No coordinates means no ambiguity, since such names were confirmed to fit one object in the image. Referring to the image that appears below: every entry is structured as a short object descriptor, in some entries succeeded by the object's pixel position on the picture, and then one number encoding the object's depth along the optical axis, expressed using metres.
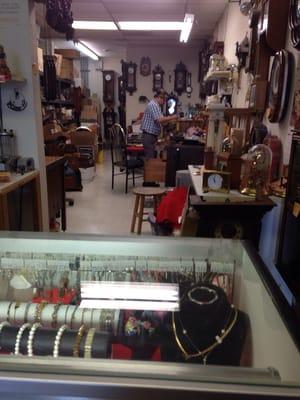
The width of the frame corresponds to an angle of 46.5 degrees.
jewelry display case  0.71
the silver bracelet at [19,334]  0.99
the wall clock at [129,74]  8.85
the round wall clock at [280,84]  2.25
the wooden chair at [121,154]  5.86
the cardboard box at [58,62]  6.46
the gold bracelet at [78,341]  0.97
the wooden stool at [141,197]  3.72
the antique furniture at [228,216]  2.18
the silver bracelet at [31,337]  0.97
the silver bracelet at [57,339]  0.95
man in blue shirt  6.10
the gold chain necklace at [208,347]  1.02
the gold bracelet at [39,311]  1.16
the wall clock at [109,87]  11.38
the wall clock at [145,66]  8.89
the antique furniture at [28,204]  3.12
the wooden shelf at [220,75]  4.50
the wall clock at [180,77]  8.87
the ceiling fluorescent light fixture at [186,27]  5.08
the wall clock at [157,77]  8.90
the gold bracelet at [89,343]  0.96
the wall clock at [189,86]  8.95
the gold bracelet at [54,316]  1.14
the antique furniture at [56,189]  3.71
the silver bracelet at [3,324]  1.10
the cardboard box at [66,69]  7.44
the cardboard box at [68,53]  7.71
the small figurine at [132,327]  1.12
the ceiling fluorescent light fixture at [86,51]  8.82
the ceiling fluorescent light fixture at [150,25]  6.45
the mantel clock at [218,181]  2.37
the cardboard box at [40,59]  3.66
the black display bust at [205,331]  1.03
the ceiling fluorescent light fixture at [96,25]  6.54
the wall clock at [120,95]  10.85
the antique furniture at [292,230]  1.66
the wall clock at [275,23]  2.37
